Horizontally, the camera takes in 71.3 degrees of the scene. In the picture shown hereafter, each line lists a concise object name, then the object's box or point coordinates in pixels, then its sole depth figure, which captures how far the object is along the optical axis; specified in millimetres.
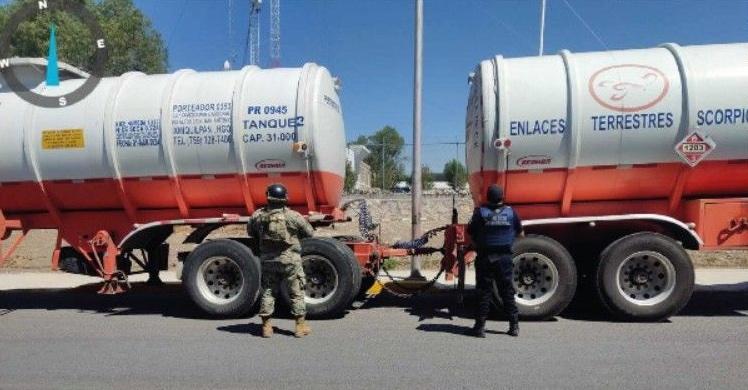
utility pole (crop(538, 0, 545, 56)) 18738
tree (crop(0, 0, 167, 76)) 23391
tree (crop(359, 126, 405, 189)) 19412
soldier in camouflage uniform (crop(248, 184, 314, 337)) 5703
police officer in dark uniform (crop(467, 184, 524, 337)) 5527
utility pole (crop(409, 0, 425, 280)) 9273
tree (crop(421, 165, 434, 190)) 22473
